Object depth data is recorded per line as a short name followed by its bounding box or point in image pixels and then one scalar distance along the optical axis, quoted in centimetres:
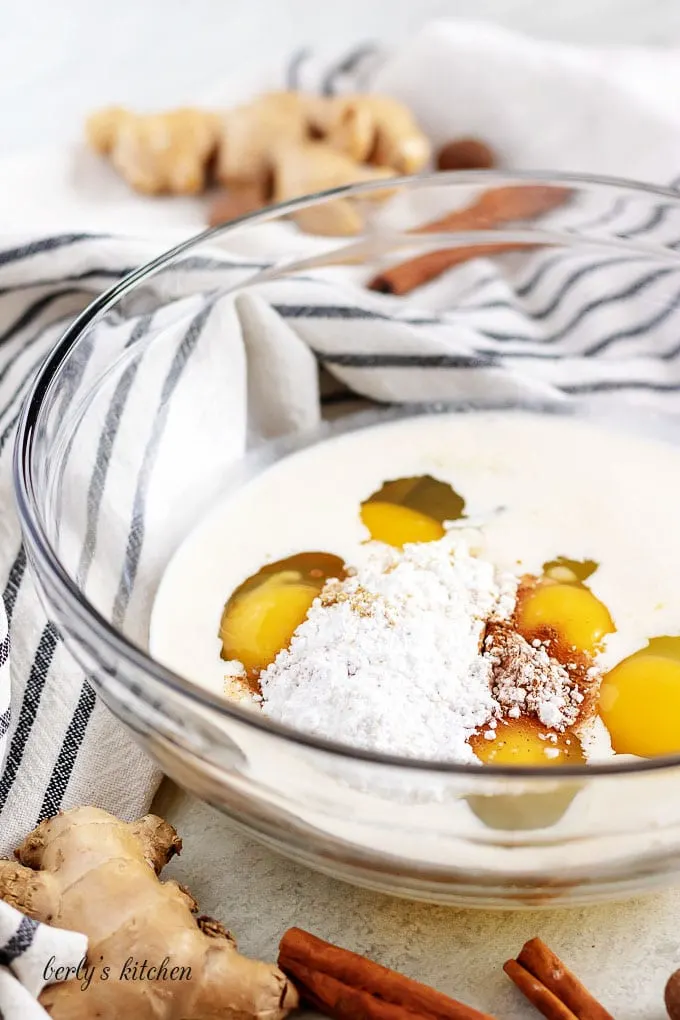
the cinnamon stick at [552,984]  79
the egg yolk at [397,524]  95
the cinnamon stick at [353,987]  79
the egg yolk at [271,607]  89
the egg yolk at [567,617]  89
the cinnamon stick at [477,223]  103
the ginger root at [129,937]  78
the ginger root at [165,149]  119
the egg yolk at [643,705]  84
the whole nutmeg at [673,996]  78
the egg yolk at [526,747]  83
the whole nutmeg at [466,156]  121
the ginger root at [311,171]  117
